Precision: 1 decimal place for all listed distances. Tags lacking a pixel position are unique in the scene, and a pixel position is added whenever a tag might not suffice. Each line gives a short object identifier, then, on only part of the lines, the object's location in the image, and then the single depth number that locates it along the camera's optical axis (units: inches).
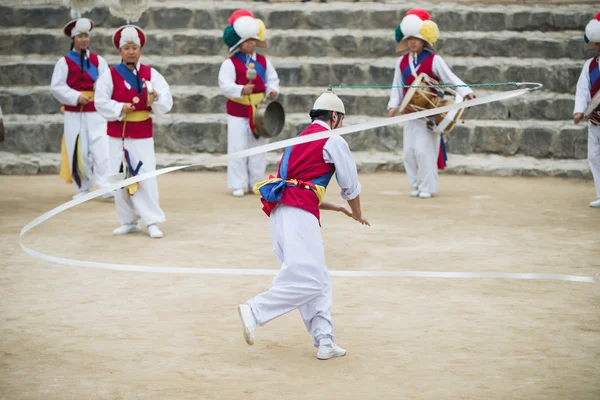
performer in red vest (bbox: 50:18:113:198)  759.3
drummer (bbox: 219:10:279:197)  789.0
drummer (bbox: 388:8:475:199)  770.0
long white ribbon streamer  416.4
